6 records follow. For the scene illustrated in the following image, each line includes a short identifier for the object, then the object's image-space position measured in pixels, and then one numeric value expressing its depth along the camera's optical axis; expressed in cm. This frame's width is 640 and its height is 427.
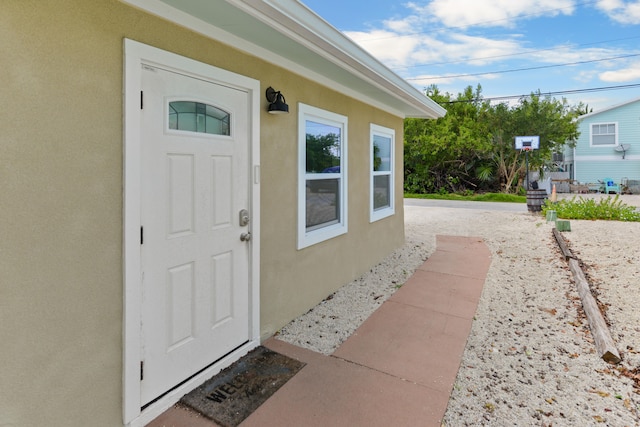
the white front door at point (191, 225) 219
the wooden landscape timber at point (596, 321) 284
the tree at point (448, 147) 1819
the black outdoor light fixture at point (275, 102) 314
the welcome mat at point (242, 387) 226
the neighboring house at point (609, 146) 2008
